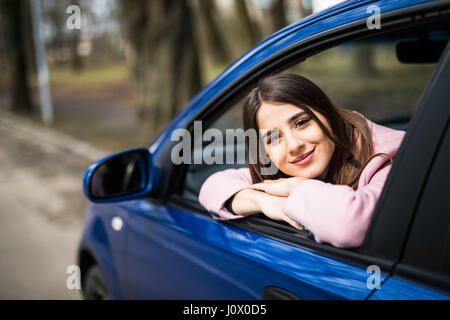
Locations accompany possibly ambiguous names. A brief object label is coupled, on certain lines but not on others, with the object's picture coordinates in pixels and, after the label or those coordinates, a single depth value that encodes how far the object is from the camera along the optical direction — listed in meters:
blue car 0.96
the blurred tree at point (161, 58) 6.43
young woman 1.24
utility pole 11.05
